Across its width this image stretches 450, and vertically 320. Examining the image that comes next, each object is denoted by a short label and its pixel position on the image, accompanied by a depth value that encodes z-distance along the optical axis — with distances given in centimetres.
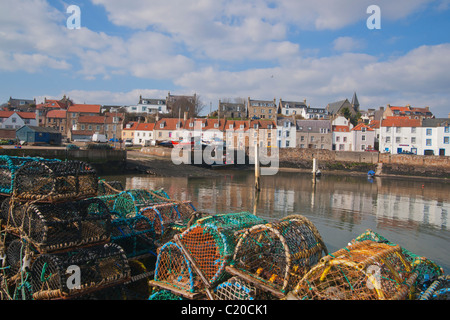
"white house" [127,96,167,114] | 7575
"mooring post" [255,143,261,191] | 2338
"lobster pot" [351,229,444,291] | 527
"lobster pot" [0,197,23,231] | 559
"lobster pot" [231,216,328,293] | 485
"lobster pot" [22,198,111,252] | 484
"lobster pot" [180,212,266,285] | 495
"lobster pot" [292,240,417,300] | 399
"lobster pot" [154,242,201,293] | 511
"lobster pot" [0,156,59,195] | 618
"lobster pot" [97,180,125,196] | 1049
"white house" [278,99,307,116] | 7700
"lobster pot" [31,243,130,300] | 427
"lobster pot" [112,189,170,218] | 807
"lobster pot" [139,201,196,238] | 728
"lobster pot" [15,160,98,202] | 545
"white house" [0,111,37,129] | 5255
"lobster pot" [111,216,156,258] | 638
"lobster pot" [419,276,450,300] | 436
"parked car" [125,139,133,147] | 4806
